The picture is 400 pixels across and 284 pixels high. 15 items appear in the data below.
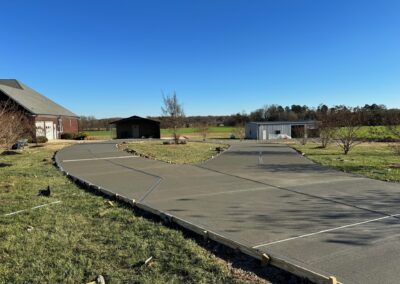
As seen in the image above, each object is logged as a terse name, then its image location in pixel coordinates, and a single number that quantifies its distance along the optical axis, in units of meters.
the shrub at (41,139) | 35.69
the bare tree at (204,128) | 55.07
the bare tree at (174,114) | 33.19
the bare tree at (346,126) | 25.02
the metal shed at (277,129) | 62.06
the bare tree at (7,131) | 13.73
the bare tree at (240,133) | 62.74
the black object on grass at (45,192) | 8.80
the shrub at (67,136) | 46.62
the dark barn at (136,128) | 59.12
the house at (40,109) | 38.03
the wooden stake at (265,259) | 4.33
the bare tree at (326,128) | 29.39
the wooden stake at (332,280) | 3.61
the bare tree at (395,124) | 16.95
